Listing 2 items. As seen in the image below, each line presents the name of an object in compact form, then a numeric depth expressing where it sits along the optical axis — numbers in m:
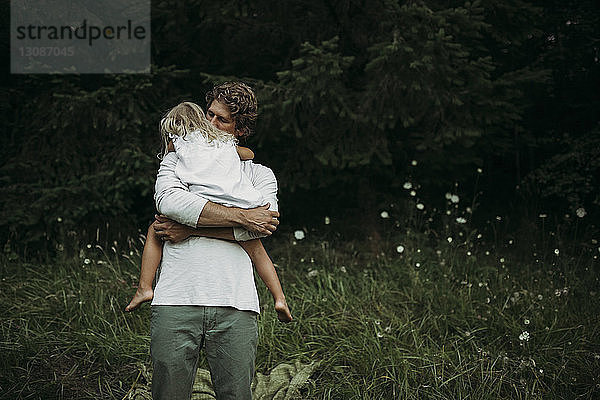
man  2.16
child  2.25
